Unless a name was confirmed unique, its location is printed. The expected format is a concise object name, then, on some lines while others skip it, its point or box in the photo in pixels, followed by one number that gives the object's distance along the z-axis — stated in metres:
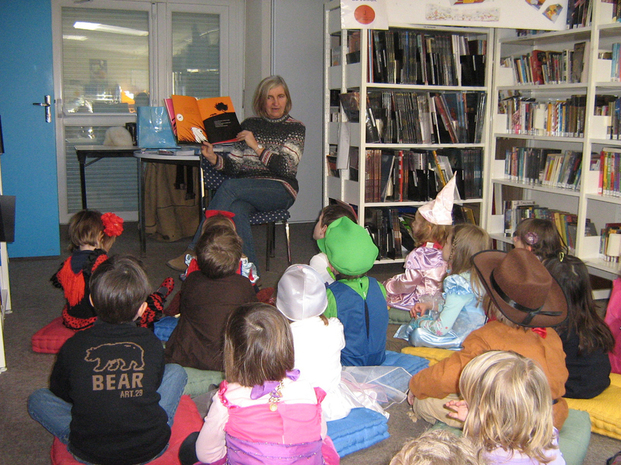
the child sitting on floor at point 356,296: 2.36
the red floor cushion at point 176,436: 1.77
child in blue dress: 2.68
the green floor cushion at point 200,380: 2.33
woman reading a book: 3.84
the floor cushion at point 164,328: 2.83
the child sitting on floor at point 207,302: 2.38
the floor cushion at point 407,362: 2.51
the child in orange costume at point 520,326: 1.83
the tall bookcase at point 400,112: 3.95
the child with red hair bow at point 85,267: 2.62
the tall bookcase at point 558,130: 3.53
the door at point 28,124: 4.19
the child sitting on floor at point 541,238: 2.79
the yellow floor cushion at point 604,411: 2.11
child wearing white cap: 1.97
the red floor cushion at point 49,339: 2.76
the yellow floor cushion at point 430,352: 2.67
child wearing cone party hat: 3.22
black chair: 3.97
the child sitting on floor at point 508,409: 1.35
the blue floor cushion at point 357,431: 1.98
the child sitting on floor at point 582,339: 2.12
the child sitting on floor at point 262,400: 1.50
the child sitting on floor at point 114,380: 1.61
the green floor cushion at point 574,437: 1.87
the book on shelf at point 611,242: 3.49
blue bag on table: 4.54
